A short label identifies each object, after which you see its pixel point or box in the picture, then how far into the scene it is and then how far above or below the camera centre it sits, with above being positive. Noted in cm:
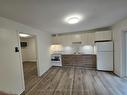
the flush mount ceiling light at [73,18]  200 +86
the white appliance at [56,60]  451 -93
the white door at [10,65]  173 -51
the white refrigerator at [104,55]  339 -51
